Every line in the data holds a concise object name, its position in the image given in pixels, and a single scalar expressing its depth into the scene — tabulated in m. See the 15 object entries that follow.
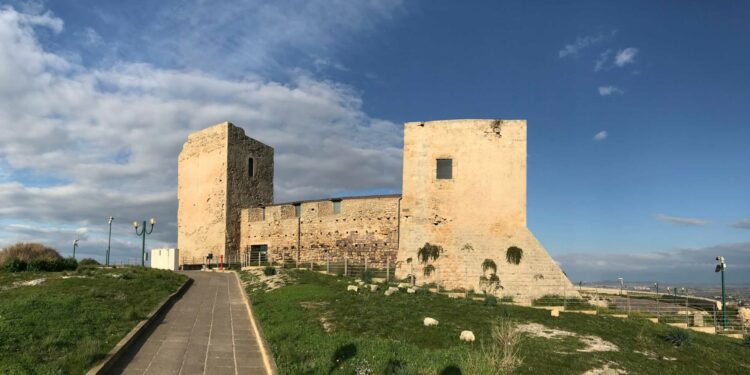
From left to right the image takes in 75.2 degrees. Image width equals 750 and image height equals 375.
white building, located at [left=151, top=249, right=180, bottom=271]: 31.05
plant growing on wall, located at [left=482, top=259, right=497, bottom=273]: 21.77
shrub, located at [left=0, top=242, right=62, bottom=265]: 23.86
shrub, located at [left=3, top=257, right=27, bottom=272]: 21.25
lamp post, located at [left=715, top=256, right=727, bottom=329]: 19.34
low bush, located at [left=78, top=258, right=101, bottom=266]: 26.08
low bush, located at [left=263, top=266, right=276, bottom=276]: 22.44
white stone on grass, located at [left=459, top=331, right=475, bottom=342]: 10.62
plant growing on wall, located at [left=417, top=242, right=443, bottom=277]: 22.53
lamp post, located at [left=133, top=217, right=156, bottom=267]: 27.84
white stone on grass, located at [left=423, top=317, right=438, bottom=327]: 11.95
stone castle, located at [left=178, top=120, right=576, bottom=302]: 21.80
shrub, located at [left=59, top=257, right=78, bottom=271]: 23.15
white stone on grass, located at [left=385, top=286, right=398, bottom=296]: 17.25
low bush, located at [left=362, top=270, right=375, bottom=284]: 20.78
